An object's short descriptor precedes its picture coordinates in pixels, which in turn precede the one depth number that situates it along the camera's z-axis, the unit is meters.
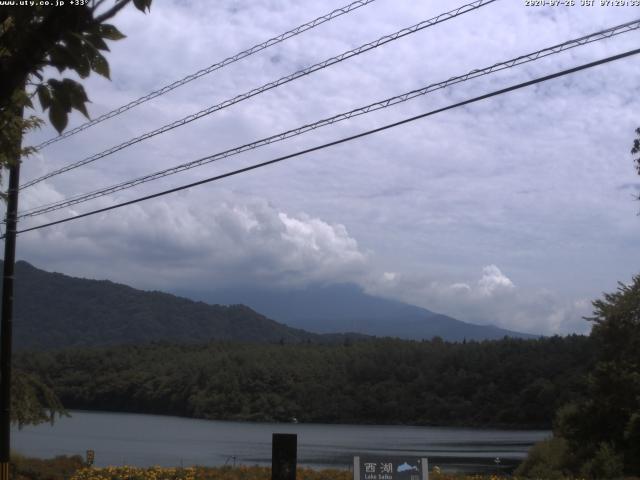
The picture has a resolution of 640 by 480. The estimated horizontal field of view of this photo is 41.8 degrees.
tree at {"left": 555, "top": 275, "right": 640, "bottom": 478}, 27.83
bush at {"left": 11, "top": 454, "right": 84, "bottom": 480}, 18.80
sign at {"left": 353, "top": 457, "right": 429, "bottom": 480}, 9.72
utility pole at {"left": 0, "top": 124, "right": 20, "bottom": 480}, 15.48
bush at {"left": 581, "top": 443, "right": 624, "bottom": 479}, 24.55
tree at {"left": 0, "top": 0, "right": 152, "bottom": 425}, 3.29
